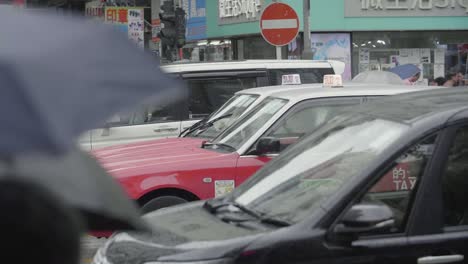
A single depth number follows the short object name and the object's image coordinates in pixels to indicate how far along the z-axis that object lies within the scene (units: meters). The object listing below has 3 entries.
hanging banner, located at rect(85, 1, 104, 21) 32.08
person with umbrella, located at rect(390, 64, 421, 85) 19.67
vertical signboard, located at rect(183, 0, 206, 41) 24.86
